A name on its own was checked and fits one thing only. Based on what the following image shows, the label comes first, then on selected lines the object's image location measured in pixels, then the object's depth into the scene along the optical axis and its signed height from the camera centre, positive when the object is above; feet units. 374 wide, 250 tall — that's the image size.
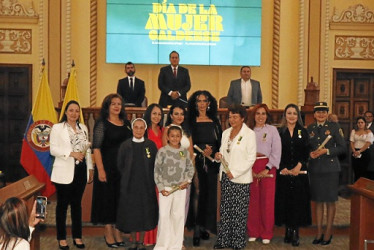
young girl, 18.58 -2.37
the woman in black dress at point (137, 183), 18.92 -2.36
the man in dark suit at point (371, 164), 31.53 -2.73
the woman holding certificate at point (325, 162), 20.58 -1.73
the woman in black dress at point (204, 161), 20.27 -1.73
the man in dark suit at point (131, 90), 28.55 +1.01
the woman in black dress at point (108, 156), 19.47 -1.55
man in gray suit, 26.08 +0.92
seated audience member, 10.51 -2.10
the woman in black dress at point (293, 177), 20.58 -2.31
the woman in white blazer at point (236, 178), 19.61 -2.23
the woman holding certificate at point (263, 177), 20.59 -2.31
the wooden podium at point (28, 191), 13.93 -2.12
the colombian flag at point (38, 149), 25.23 -1.76
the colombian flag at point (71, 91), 26.53 +0.86
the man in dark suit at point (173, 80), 27.17 +1.47
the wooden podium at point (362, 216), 17.56 -3.11
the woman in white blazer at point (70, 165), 19.08 -1.85
